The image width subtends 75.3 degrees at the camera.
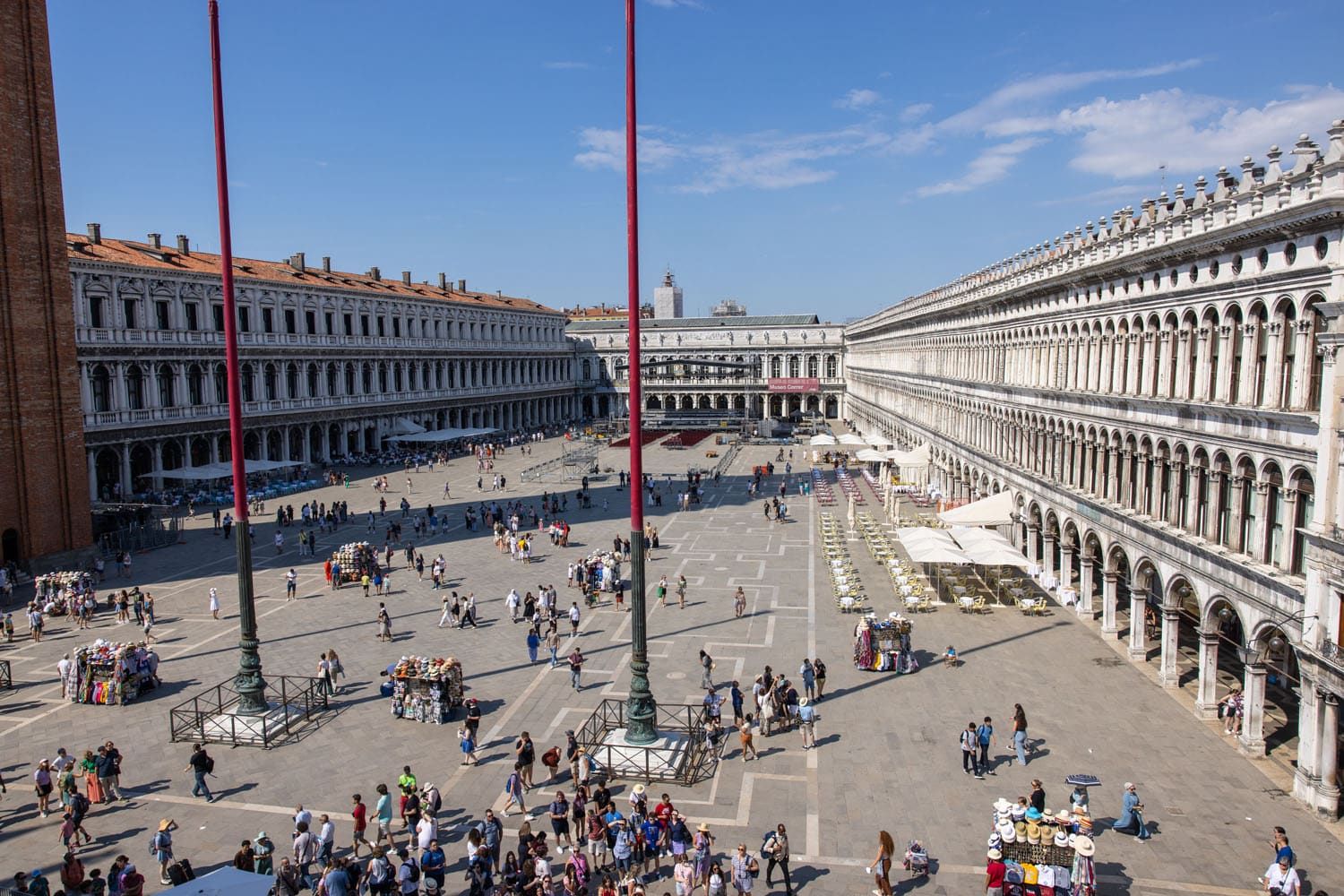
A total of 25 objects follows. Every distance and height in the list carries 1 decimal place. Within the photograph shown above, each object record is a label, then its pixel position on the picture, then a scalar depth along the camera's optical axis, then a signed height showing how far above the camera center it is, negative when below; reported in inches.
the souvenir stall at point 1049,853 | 524.1 -300.9
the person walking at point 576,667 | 852.0 -298.3
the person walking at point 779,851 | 529.3 -298.8
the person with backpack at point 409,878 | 519.5 -306.6
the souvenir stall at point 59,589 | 1139.9 -294.1
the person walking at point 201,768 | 644.7 -297.1
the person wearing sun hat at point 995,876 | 522.6 -310.0
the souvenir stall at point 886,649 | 916.0 -304.9
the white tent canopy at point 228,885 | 455.2 -274.1
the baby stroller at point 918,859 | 539.2 -309.7
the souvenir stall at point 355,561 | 1299.2 -293.8
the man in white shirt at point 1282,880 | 495.5 -300.5
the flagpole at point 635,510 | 648.4 -113.1
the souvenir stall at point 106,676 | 843.4 -300.0
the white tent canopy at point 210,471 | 1957.4 -242.5
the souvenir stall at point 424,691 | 791.1 -298.9
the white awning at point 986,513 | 1290.6 -232.1
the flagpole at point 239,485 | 738.8 -104.7
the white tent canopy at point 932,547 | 1111.5 -249.0
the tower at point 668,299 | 6939.0 +492.8
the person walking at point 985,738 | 676.1 -294.5
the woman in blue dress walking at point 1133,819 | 590.9 -313.6
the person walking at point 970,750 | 680.4 -305.6
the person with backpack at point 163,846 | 546.6 -301.0
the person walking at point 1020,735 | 699.4 -301.8
